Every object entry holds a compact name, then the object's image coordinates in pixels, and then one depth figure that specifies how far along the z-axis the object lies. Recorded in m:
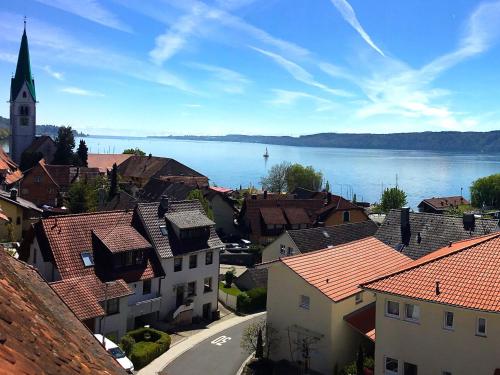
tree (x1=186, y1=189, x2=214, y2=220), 65.12
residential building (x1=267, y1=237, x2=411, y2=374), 29.27
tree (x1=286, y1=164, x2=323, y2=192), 131.50
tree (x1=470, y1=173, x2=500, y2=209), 127.06
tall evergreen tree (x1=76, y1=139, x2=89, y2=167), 113.03
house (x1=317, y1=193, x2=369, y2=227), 73.12
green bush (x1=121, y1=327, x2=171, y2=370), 31.08
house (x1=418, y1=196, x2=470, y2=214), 109.19
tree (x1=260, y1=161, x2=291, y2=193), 134.62
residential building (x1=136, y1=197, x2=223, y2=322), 39.75
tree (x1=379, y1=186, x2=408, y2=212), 108.19
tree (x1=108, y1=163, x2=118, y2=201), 80.40
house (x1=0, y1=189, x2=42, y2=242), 53.53
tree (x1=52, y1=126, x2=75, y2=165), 107.50
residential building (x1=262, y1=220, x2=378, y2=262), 47.03
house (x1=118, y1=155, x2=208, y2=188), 109.44
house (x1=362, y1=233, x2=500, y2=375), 22.09
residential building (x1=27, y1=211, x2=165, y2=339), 32.75
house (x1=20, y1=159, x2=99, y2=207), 76.69
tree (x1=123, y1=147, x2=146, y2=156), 160.88
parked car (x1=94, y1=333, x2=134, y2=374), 27.91
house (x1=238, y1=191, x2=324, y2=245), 71.50
